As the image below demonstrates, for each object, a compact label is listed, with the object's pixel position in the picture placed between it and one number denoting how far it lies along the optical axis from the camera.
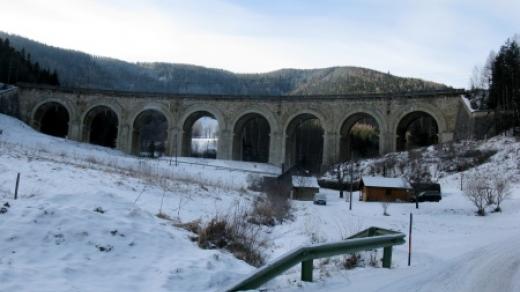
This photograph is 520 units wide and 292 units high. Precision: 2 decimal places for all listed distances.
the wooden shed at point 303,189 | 32.57
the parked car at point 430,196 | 27.06
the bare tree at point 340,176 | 34.66
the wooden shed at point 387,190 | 29.53
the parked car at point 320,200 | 27.84
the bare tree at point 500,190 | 21.14
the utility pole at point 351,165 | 35.49
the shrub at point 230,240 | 6.79
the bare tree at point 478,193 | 21.20
